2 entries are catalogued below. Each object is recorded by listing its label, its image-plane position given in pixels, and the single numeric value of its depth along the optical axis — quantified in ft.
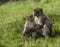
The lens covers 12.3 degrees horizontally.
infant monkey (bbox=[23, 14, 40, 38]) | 37.58
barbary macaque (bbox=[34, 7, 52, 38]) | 37.47
